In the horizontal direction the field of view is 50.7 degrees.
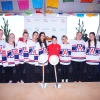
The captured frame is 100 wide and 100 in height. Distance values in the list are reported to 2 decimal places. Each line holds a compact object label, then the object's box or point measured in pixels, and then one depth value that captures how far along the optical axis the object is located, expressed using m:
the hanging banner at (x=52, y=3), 2.67
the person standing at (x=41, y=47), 2.06
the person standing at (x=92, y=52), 2.06
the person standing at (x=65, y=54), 2.14
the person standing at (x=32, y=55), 2.05
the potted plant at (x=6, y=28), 3.01
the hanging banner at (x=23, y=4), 2.71
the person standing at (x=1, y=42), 2.04
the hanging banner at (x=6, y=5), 2.69
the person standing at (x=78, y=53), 2.12
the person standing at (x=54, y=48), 2.12
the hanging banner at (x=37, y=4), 2.68
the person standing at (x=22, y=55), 2.06
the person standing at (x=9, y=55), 2.01
